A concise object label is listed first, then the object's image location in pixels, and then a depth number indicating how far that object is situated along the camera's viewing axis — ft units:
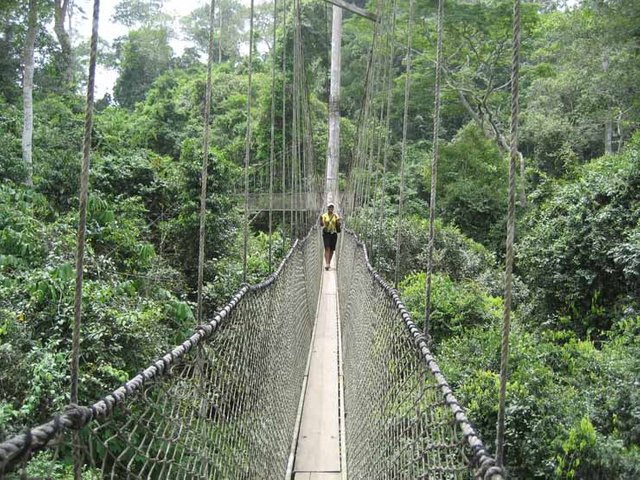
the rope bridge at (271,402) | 2.82
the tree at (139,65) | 53.26
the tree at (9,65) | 30.68
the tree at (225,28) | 71.20
